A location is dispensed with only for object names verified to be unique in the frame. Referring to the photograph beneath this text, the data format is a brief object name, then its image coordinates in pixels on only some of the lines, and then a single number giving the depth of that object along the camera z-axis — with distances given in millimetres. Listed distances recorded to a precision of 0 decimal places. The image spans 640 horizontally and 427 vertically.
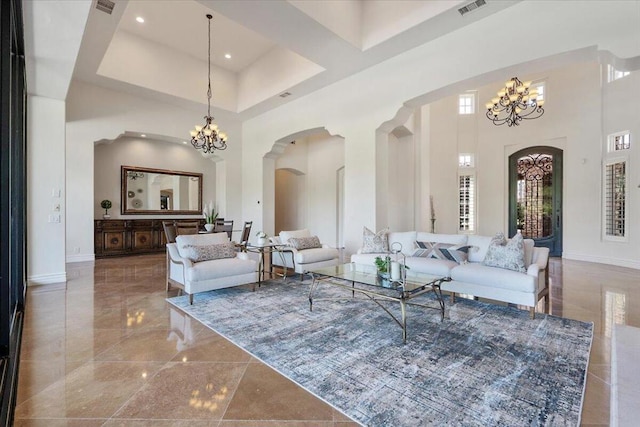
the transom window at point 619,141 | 6516
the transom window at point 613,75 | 6663
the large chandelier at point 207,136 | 6872
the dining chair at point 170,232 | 5249
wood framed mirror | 8297
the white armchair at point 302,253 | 5227
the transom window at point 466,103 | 9398
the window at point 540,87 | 8062
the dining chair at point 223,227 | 6844
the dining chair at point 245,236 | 6053
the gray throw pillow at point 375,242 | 5234
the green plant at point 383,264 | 3443
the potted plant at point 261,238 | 5410
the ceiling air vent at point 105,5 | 4215
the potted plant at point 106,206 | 7801
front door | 7992
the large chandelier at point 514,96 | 5823
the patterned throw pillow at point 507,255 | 3672
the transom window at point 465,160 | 9461
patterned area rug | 1853
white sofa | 3416
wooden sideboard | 7512
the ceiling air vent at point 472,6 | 4160
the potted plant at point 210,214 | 8560
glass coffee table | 2936
